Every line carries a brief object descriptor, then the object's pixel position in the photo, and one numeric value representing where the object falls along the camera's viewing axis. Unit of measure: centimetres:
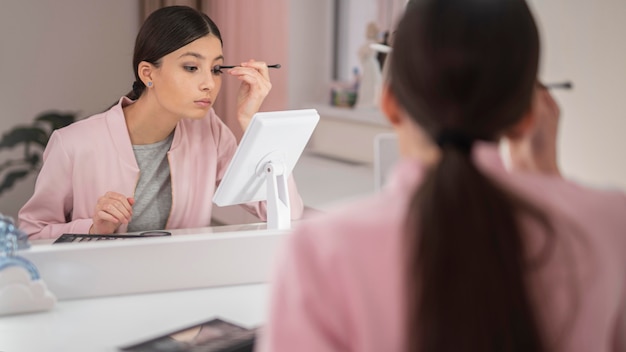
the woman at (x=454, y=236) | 63
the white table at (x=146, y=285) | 123
